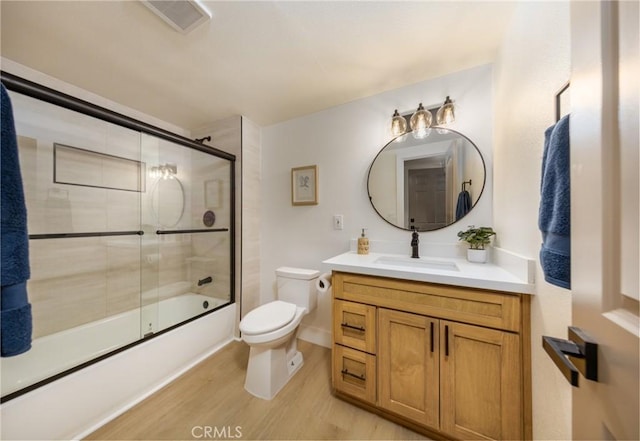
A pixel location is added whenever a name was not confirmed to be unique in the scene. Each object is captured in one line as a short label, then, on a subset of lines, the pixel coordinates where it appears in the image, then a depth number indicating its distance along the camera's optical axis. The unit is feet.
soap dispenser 5.57
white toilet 4.51
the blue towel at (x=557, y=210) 1.75
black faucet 5.16
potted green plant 4.43
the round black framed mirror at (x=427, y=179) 4.96
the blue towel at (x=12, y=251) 2.23
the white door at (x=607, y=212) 1.02
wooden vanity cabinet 3.07
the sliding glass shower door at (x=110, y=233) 4.47
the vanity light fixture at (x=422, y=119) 4.98
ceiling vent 3.40
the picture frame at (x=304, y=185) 6.59
